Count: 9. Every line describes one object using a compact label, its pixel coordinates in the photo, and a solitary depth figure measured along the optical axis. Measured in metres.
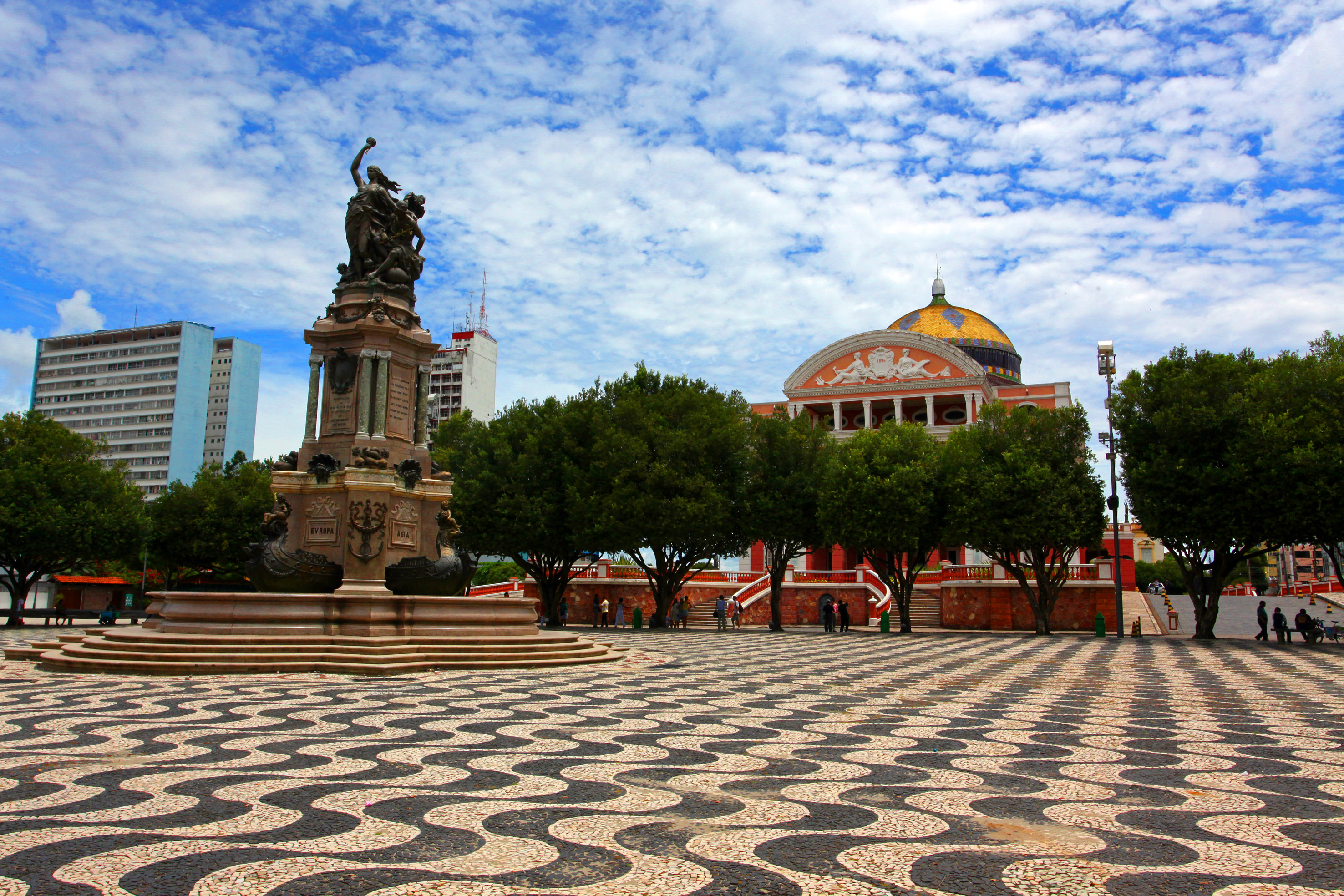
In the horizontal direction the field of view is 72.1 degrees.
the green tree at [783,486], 34.69
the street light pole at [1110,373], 30.59
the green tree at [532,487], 33.72
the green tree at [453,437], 37.25
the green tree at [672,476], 32.16
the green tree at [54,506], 31.52
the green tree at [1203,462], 26.55
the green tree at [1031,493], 32.12
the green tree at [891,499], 33.69
